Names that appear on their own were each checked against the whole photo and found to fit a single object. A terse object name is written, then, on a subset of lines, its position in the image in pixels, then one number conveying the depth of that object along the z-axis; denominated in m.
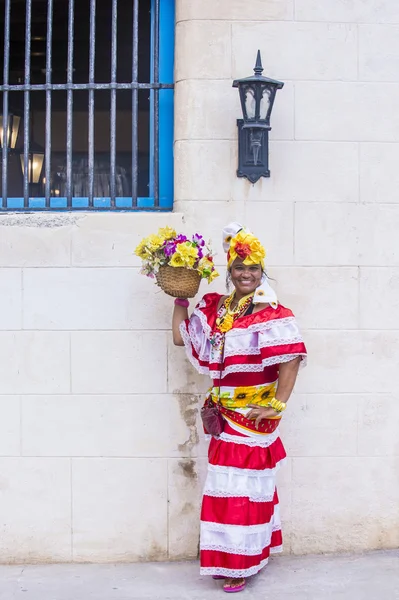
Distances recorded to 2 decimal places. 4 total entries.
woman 4.06
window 4.73
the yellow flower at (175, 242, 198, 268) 4.06
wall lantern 4.36
